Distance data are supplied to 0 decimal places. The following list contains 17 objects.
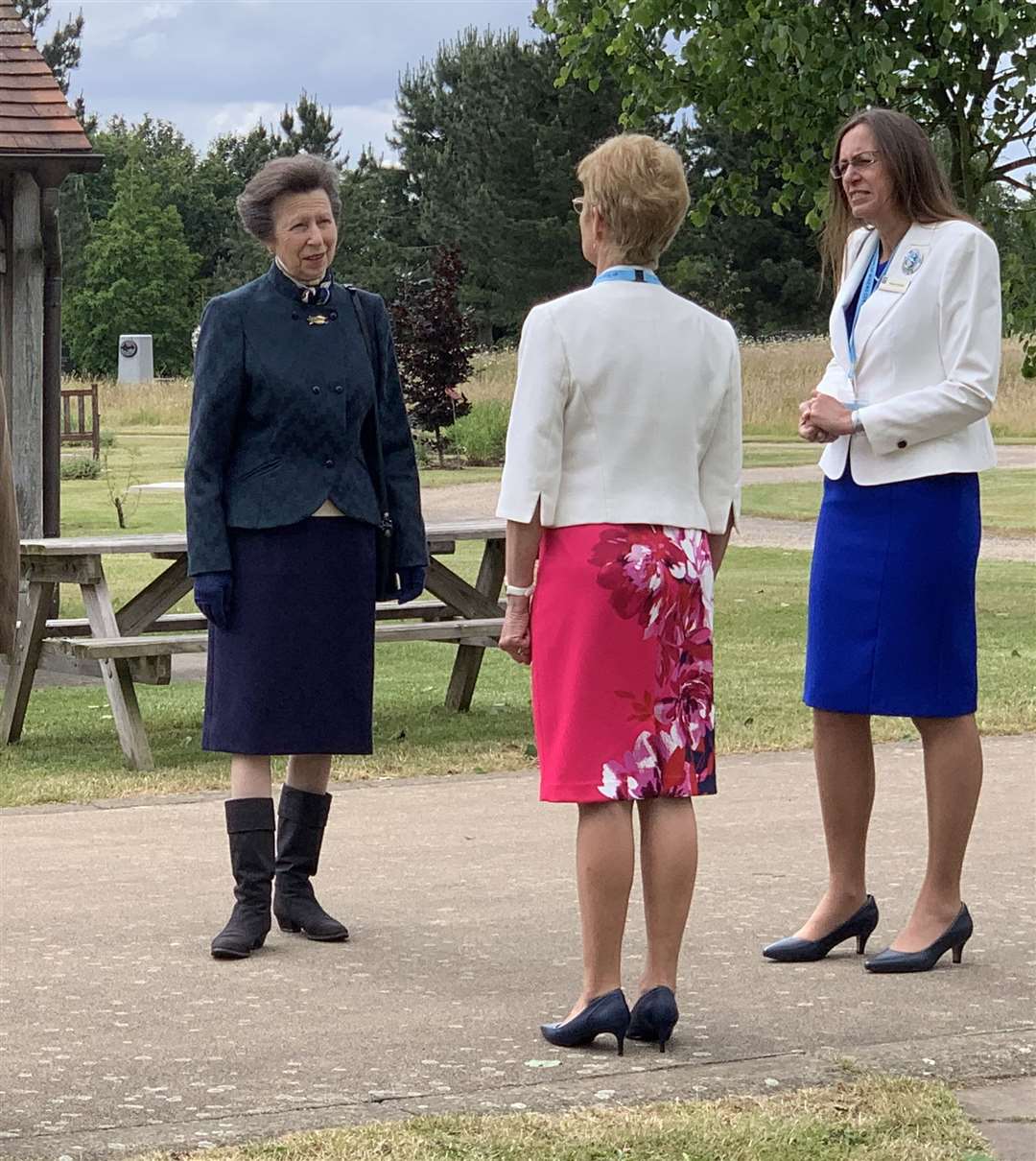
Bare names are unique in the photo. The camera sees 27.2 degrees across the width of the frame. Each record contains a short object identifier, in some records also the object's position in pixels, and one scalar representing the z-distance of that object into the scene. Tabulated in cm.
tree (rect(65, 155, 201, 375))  7750
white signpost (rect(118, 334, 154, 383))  6944
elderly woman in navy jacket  530
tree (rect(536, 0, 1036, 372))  1442
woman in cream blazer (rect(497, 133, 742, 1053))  443
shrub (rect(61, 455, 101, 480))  3403
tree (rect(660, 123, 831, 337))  5728
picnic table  840
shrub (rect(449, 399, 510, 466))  3716
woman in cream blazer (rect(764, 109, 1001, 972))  501
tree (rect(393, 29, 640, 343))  5516
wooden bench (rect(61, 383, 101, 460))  3841
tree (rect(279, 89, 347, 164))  7856
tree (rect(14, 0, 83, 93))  6359
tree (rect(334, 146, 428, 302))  6712
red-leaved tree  3691
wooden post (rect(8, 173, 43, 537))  1342
